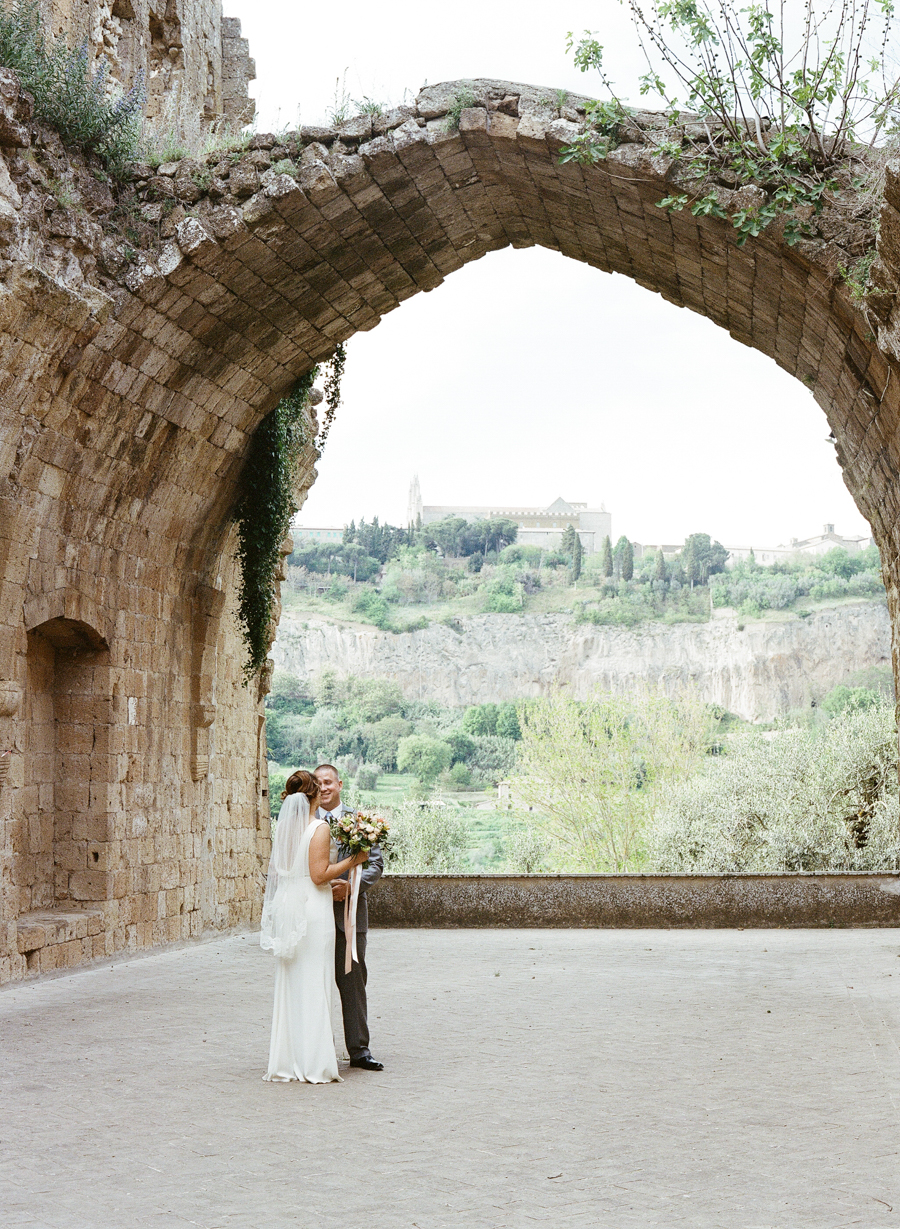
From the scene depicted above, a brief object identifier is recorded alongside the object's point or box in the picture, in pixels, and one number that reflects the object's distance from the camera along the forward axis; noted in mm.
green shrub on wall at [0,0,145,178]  8023
